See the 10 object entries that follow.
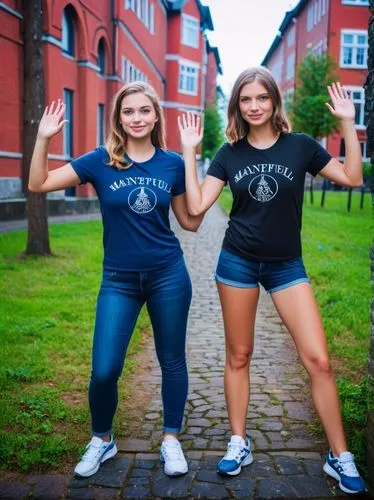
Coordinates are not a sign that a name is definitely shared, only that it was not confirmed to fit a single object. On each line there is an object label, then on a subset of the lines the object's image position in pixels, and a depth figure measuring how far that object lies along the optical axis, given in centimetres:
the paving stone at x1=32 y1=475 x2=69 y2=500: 335
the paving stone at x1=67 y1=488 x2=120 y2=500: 333
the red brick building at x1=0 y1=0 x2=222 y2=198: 1625
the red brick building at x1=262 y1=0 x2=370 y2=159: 3375
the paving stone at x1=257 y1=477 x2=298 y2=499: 334
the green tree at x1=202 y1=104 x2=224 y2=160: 5559
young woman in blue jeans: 345
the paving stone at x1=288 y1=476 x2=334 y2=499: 335
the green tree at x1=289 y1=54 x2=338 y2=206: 2702
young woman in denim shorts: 341
